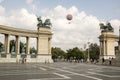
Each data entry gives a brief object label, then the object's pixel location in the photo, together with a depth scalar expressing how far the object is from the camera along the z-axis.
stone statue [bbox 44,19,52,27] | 36.26
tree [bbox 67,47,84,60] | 65.04
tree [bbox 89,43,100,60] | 58.74
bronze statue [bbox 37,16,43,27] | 35.87
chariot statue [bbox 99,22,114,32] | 39.94
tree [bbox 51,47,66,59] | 72.50
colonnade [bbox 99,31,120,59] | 38.77
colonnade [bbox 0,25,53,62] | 32.23
